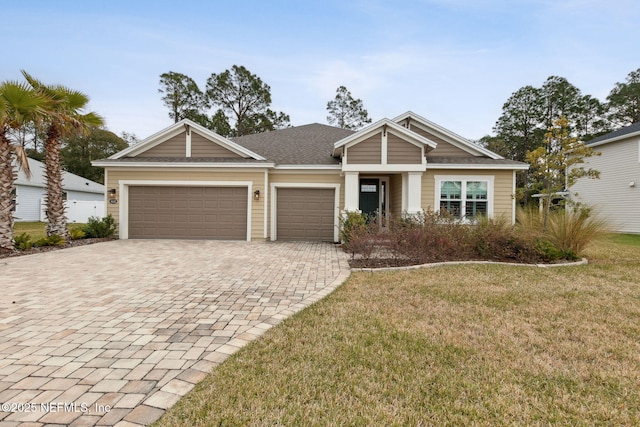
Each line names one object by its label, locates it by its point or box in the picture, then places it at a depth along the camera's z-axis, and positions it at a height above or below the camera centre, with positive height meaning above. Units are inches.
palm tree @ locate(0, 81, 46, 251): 321.1 +81.4
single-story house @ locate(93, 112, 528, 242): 461.4 +31.5
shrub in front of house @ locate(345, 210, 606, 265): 288.2 -28.6
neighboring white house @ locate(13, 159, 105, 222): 812.0 +8.9
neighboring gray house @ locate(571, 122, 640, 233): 595.2 +72.8
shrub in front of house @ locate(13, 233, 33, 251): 349.4 -44.8
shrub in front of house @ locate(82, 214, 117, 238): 458.6 -34.0
